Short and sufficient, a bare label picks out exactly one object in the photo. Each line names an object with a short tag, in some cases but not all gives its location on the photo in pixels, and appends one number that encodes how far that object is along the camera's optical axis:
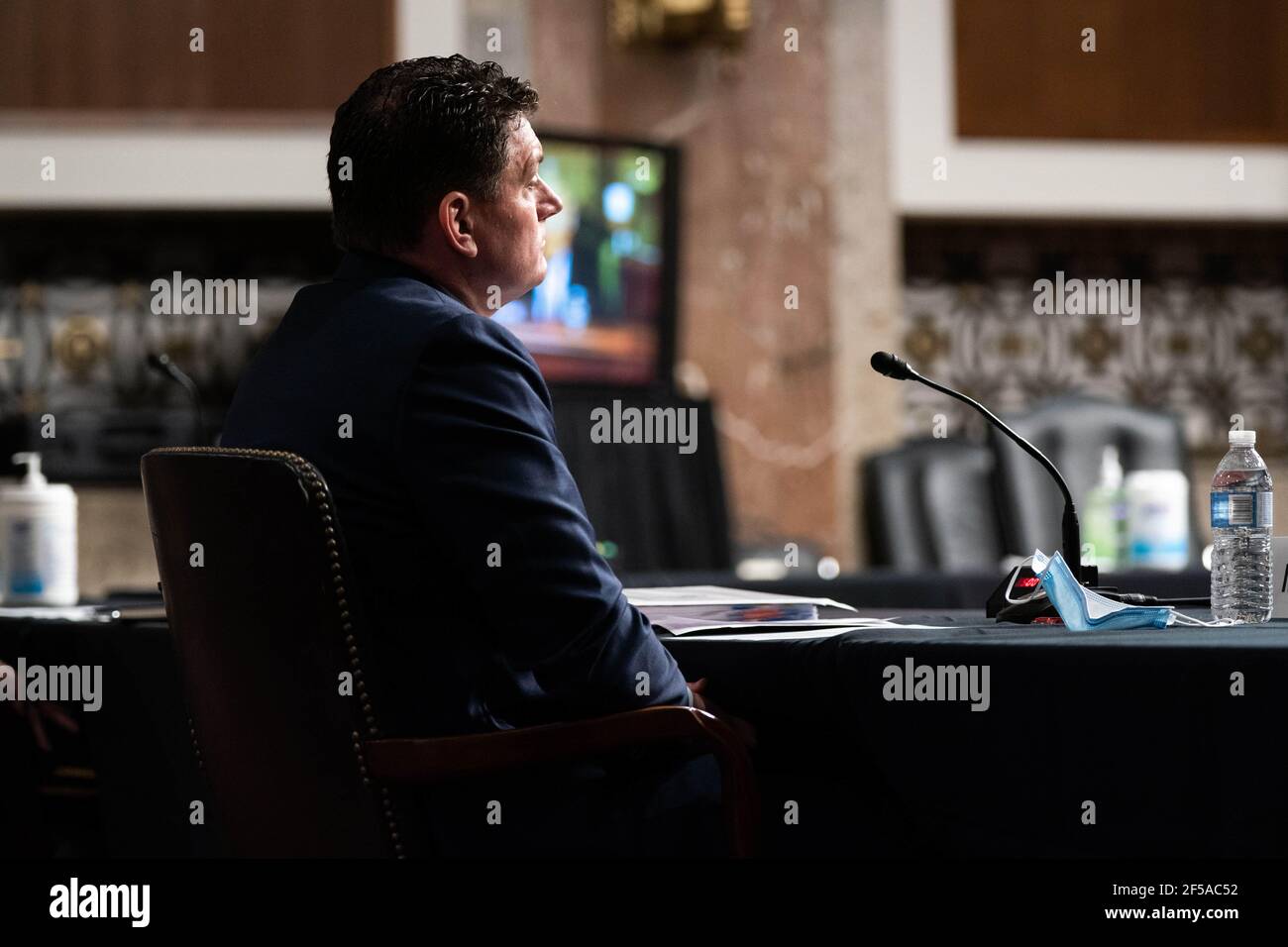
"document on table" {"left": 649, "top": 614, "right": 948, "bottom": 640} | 6.05
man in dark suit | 5.87
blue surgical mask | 5.99
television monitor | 10.90
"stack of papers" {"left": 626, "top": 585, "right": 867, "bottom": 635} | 6.10
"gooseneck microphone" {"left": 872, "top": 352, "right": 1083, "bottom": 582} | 6.14
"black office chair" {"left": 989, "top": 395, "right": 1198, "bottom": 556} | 9.33
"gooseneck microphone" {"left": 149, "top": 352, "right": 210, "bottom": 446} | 6.66
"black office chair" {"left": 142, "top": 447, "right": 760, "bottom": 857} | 5.86
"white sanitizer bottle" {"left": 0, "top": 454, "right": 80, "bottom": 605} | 6.78
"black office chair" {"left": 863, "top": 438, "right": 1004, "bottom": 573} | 9.74
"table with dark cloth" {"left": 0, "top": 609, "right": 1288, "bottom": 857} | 5.76
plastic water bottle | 6.10
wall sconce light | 11.42
